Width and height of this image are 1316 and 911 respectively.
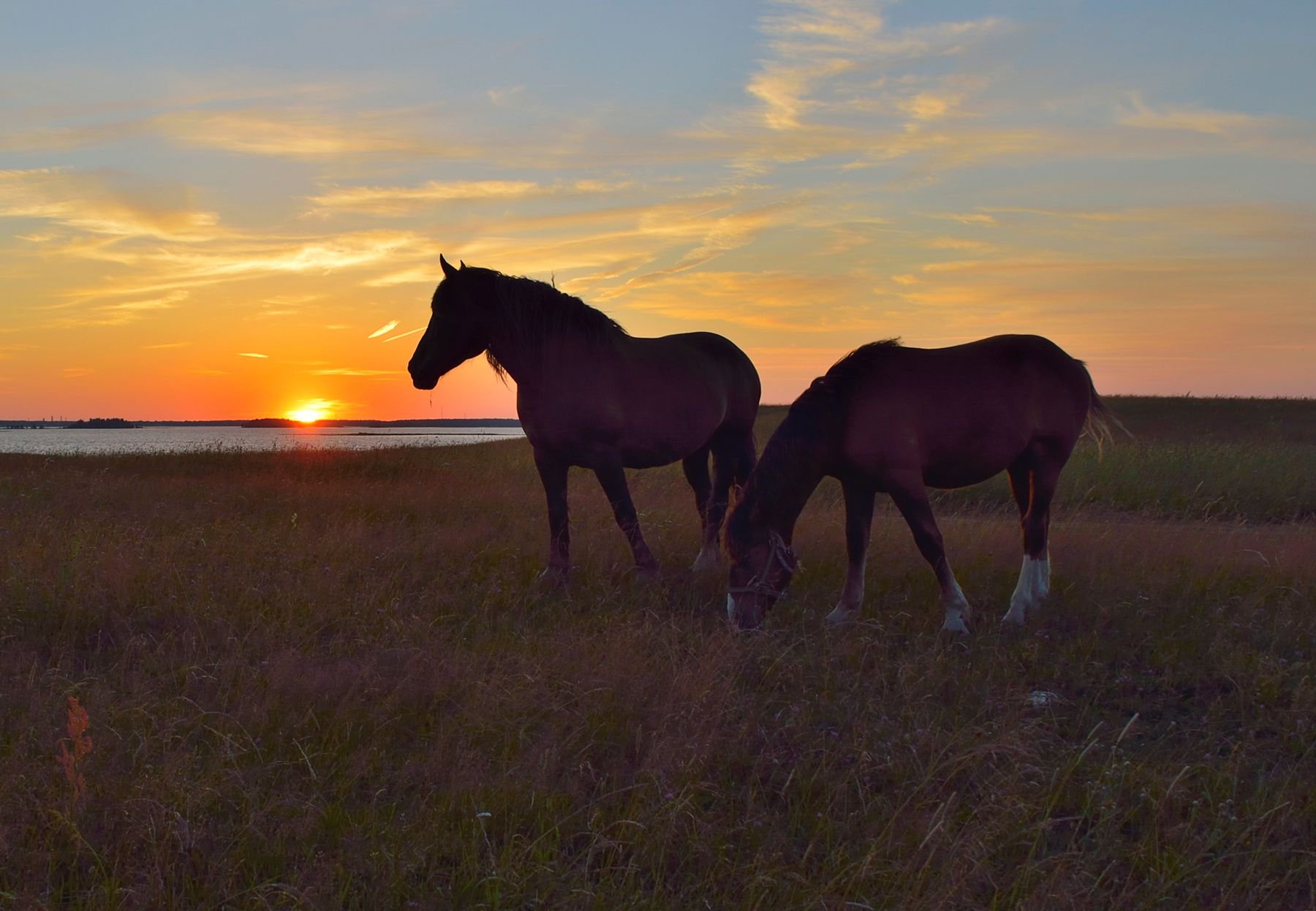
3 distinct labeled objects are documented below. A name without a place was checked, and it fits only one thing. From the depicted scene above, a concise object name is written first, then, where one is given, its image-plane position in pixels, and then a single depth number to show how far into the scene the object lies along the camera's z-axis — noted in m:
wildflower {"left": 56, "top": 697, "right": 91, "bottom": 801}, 3.18
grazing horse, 5.59
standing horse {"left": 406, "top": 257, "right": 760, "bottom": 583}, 6.87
